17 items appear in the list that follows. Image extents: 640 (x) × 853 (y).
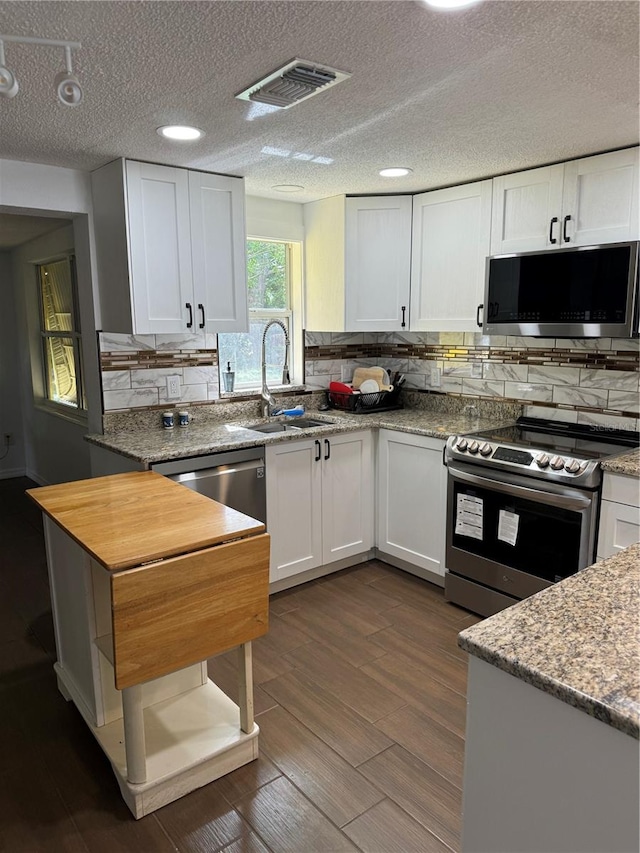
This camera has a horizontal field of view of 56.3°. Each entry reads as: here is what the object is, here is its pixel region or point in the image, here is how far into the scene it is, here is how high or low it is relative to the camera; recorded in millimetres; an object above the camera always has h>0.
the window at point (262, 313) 3928 +77
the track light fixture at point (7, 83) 1387 +558
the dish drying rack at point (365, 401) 3973 -516
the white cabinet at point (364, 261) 3750 +398
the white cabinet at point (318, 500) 3303 -1013
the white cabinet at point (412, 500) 3354 -1017
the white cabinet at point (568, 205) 2707 +572
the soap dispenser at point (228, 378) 3826 -337
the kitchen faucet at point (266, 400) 3808 -477
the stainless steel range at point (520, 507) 2656 -866
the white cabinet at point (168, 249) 2998 +398
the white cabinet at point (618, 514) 2492 -801
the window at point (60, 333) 4406 -59
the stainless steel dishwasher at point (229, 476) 2902 -756
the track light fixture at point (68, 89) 1445 +567
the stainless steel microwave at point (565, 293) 2643 +145
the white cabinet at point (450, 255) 3387 +399
